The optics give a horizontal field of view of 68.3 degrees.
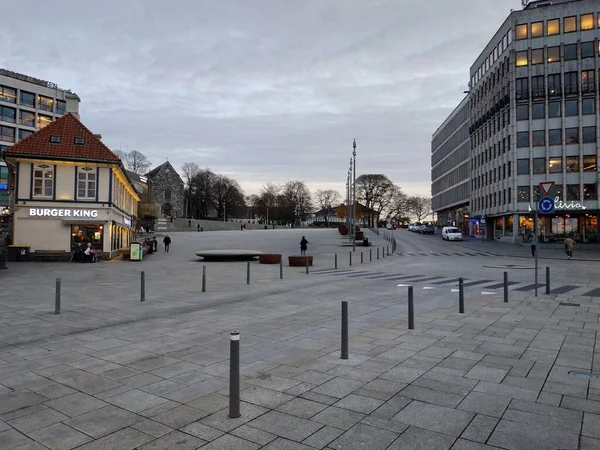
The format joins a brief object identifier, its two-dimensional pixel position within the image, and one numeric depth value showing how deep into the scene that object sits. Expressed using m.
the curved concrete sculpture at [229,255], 29.84
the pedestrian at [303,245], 35.04
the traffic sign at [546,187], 13.02
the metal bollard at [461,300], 10.67
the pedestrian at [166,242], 40.84
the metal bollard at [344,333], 6.81
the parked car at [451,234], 56.12
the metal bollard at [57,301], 10.84
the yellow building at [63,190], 29.05
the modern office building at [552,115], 48.56
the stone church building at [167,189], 105.56
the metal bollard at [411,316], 8.94
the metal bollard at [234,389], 4.67
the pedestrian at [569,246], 32.72
